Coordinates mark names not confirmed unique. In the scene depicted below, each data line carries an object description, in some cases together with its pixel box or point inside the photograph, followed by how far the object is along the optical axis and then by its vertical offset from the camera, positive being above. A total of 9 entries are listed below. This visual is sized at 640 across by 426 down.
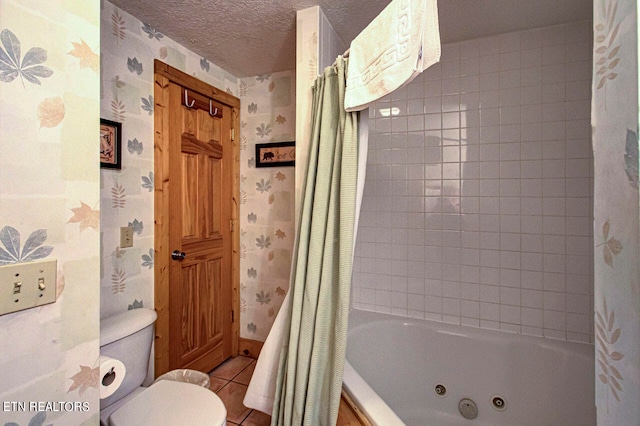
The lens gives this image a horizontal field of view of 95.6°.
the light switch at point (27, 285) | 0.64 -0.17
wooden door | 1.82 -0.08
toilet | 1.19 -0.84
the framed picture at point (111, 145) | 1.51 +0.35
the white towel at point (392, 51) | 0.87 +0.54
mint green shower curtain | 1.17 -0.25
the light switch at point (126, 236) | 1.62 -0.15
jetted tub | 1.50 -0.92
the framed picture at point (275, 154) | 2.29 +0.46
